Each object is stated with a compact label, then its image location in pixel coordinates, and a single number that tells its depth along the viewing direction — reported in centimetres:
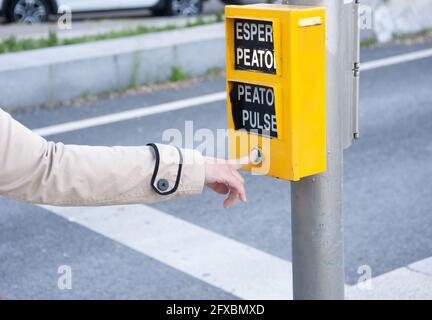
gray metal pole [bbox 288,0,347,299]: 282
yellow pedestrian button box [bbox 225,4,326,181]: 266
